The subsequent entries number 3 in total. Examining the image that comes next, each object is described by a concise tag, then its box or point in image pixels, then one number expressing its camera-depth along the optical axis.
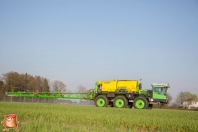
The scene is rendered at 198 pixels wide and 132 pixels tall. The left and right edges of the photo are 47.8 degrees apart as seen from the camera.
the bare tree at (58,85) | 60.86
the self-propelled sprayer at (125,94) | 21.47
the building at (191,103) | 74.11
